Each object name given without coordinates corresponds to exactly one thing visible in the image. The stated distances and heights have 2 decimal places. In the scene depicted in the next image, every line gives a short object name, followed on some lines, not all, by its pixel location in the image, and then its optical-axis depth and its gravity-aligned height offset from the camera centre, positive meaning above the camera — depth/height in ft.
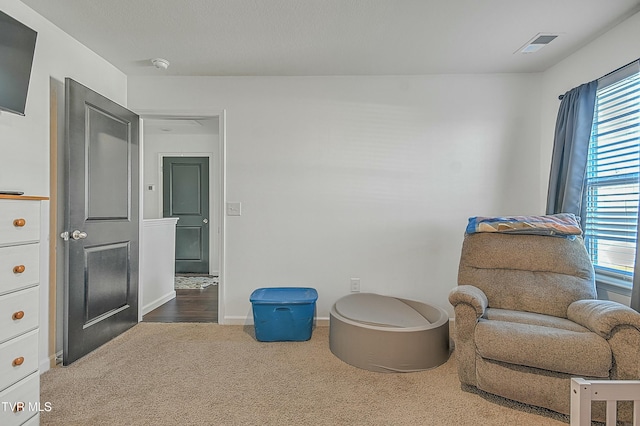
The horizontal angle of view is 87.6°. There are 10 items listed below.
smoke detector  9.39 +3.97
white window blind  7.45 +0.73
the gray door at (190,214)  18.61 -0.60
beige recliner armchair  5.49 -2.17
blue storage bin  9.16 -3.11
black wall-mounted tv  5.80 +2.50
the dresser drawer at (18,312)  4.79 -1.69
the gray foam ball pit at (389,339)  7.42 -3.04
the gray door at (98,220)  7.70 -0.48
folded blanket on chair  7.75 -0.39
